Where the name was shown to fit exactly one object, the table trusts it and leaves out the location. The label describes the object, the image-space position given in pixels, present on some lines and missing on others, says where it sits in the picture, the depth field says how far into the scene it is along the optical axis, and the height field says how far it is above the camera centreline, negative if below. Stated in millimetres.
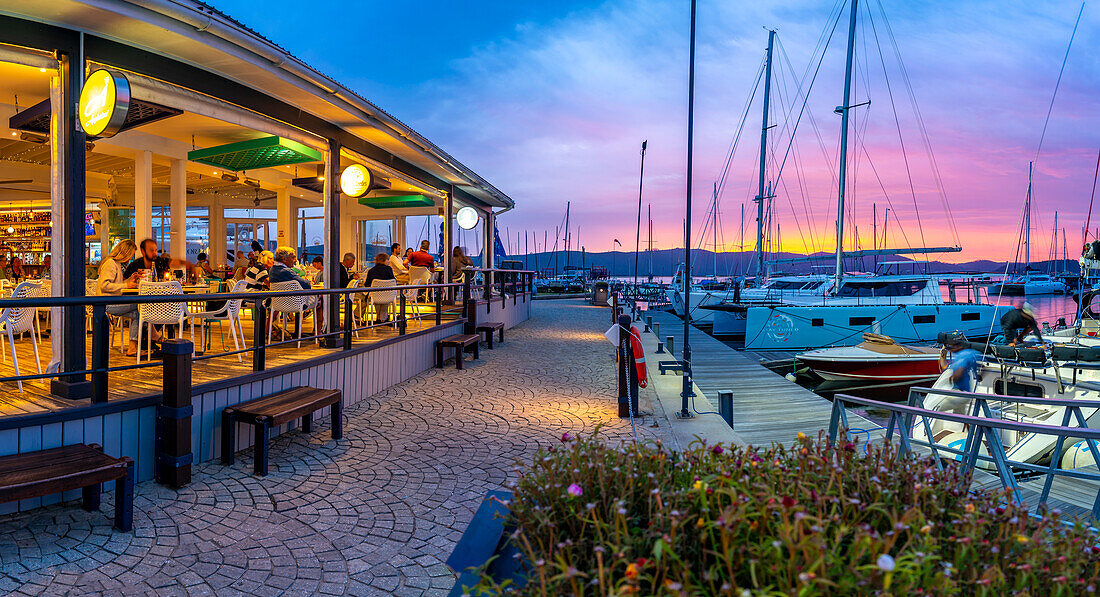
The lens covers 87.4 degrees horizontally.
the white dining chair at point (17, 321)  5280 -402
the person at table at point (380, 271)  10439 +184
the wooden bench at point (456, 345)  9888 -1102
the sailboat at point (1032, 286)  67812 +48
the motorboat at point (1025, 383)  7492 -1363
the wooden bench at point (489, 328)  12406 -1012
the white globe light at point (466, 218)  17766 +1978
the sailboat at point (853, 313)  22281 -1104
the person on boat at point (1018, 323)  11164 -724
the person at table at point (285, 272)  8055 +117
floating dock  8578 -2094
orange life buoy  7108 -928
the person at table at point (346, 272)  10336 +164
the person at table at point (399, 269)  12953 +271
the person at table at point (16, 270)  12520 +174
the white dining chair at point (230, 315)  6906 -439
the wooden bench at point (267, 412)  4676 -1126
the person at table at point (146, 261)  7867 +259
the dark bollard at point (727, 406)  7276 -1557
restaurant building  5184 +2280
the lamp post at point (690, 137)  7011 +1920
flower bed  1376 -694
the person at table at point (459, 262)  15711 +540
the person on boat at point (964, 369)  7129 -1040
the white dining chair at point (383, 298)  9898 -307
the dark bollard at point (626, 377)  6902 -1135
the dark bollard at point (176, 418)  4336 -1064
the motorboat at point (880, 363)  14430 -1990
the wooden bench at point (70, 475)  3229 -1149
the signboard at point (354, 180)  9547 +1671
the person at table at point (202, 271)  11647 +181
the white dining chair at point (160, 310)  6492 -351
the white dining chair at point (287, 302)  7652 -296
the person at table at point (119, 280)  6961 -16
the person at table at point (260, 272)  8898 +135
